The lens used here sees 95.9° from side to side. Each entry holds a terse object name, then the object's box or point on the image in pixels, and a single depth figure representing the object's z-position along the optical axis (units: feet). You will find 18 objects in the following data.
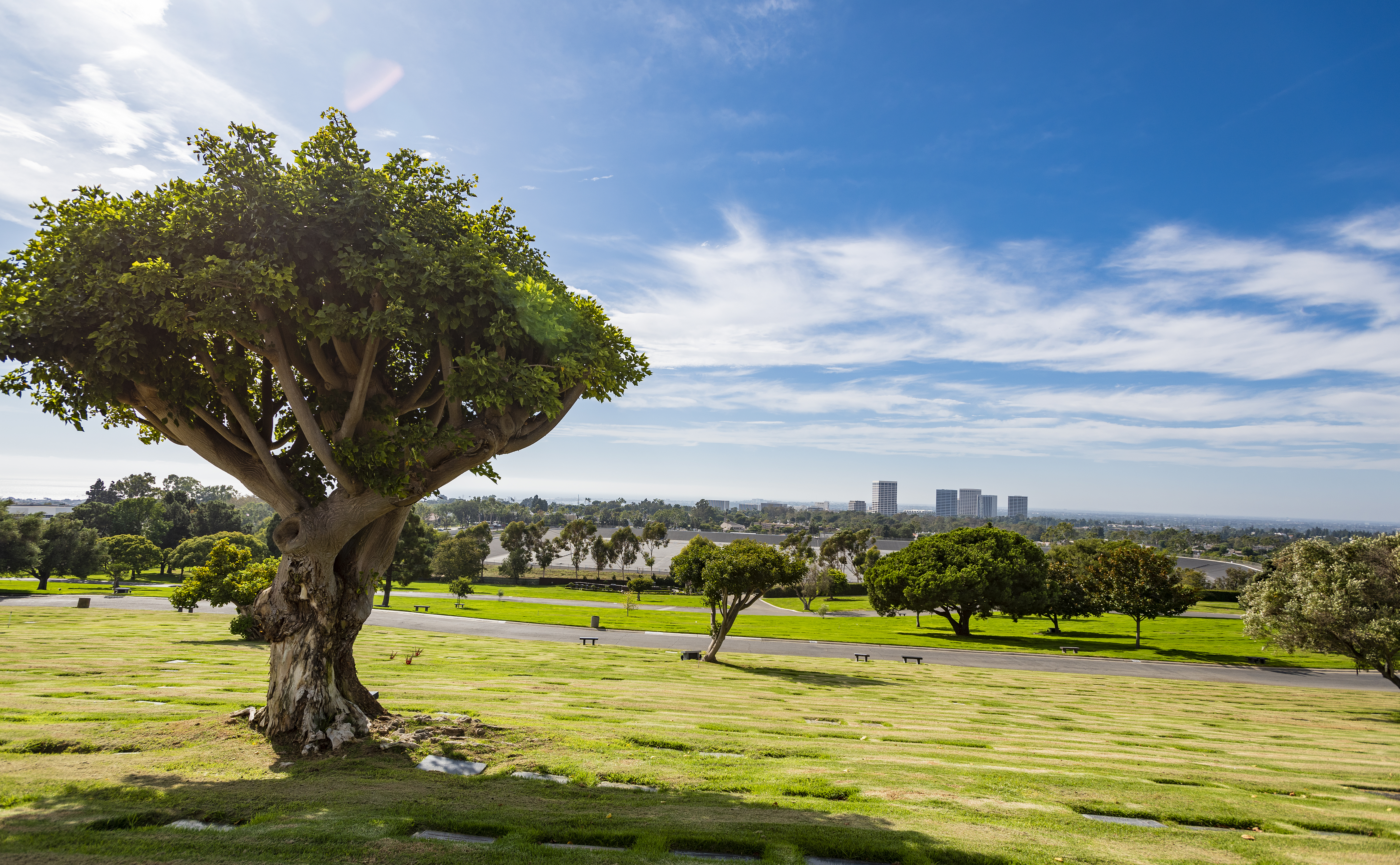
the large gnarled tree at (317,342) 32.40
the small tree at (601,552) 333.62
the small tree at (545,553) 326.65
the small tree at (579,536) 344.69
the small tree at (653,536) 367.04
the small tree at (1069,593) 166.50
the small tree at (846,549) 317.83
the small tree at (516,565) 298.76
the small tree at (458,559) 271.49
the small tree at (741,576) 98.37
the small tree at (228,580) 103.71
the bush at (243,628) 97.04
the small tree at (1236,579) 302.86
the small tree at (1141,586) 148.66
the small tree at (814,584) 248.52
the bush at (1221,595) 292.81
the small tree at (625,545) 341.00
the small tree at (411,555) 209.77
